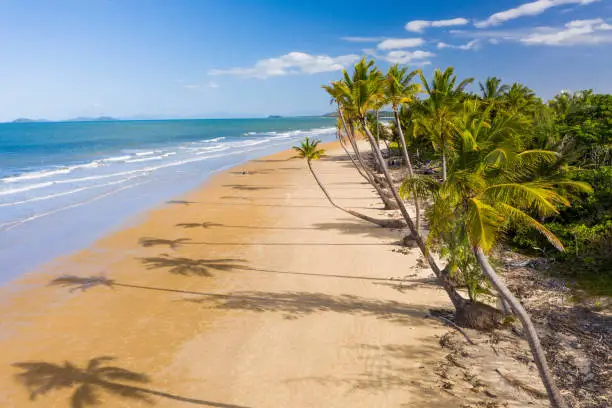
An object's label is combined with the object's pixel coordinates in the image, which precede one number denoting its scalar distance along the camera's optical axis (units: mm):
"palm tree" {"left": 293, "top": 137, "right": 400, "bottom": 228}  21391
